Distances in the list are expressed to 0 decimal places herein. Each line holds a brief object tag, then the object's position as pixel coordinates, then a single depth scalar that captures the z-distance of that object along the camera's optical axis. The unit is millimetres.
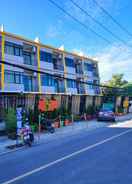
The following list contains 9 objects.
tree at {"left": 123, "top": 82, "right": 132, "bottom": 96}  31420
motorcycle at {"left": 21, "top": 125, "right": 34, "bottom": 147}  8007
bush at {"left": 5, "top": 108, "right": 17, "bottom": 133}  10415
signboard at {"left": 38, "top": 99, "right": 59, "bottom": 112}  10854
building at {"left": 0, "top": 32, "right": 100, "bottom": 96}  14661
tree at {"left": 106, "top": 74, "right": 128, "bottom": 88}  33015
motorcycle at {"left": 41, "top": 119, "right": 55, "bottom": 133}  11531
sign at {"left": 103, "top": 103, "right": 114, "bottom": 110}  18368
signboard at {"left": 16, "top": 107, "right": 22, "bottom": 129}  8402
